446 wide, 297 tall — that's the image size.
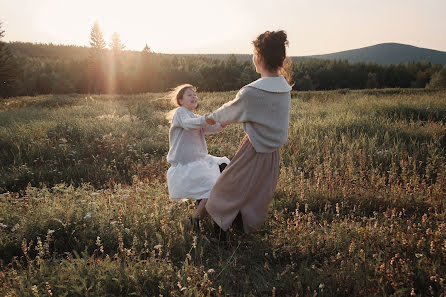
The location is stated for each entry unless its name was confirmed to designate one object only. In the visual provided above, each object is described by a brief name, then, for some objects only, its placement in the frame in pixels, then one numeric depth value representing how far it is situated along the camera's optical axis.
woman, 3.12
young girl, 3.83
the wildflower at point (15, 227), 3.45
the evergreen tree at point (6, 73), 38.38
